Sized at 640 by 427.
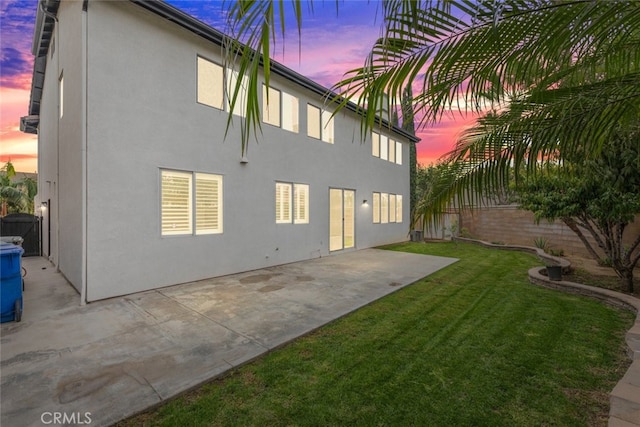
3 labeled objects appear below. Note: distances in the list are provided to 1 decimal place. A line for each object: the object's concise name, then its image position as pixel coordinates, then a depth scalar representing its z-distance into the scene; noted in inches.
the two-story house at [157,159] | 224.5
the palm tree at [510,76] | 83.1
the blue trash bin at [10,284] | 171.9
